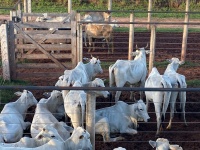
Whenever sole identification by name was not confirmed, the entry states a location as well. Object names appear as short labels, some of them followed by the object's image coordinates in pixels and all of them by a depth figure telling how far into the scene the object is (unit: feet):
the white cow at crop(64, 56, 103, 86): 37.83
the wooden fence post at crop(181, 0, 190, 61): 59.03
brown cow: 67.82
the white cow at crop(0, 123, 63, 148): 25.27
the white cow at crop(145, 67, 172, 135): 34.24
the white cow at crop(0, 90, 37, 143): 30.72
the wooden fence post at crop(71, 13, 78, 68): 50.17
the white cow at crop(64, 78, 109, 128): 31.50
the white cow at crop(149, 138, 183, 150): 25.41
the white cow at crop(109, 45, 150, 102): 40.14
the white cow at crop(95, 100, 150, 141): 33.81
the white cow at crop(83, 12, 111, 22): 82.49
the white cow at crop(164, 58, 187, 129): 35.38
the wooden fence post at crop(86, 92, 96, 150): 22.65
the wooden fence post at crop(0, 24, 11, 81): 48.03
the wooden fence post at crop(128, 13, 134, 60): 52.83
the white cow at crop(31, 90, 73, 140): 29.04
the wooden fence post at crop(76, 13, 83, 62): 49.58
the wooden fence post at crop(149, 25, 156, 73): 45.79
